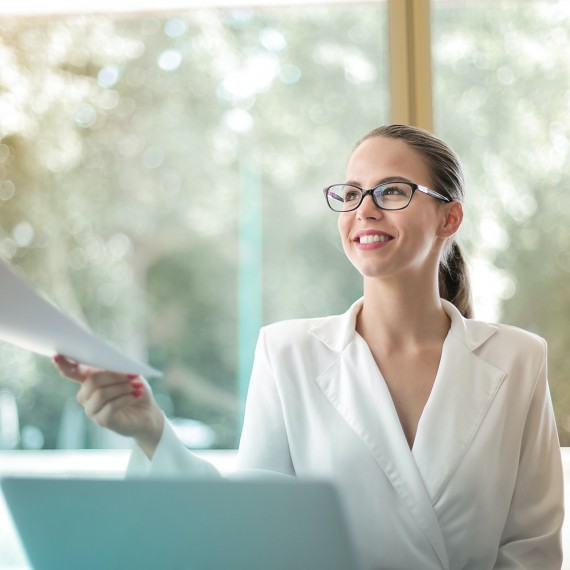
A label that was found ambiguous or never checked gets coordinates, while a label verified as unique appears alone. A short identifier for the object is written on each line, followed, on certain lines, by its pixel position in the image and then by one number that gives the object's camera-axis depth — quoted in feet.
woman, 4.30
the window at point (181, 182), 7.92
